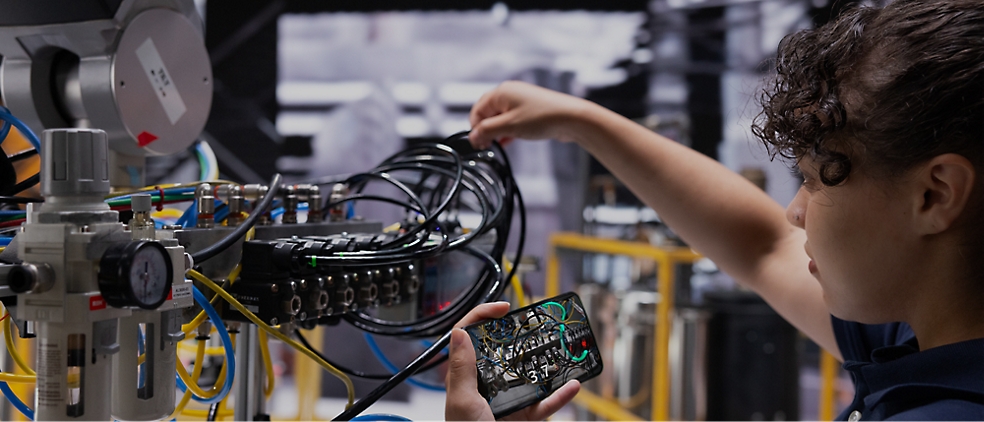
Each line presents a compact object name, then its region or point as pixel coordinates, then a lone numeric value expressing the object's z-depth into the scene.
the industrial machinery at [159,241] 0.45
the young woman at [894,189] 0.55
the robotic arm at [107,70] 0.70
